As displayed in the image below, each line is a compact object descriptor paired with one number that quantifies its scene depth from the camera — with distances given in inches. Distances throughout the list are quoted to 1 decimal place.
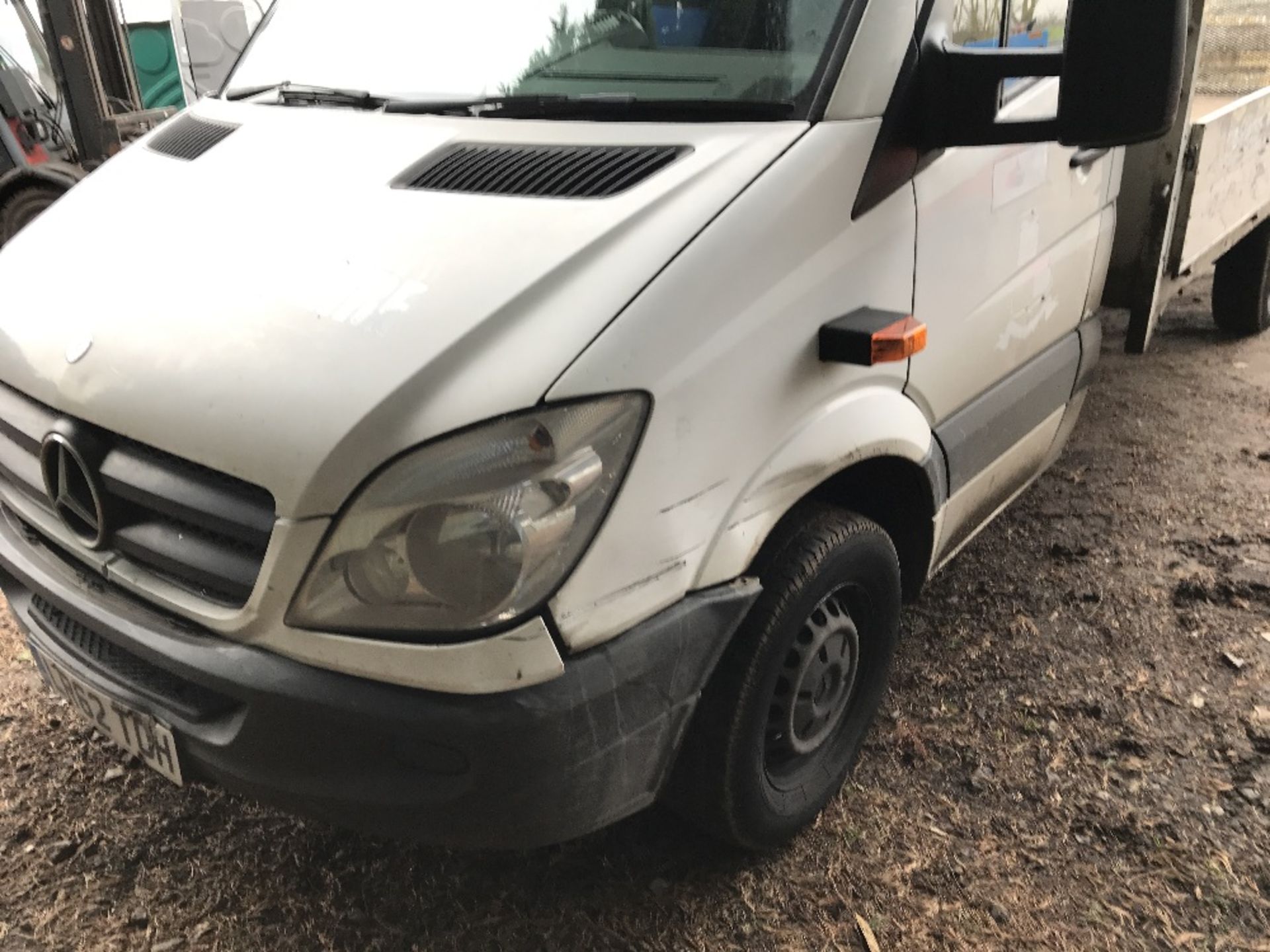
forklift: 261.3
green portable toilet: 508.1
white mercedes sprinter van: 60.4
